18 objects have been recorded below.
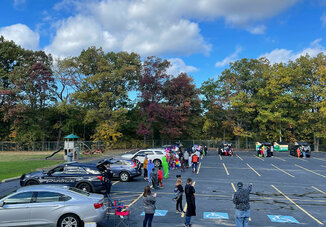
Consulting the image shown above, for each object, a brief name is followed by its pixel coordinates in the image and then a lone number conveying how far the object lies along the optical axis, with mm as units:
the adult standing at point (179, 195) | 11065
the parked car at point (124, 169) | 18312
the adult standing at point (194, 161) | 21969
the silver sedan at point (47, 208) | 8227
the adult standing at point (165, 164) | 19281
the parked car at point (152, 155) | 25484
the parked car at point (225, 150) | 39334
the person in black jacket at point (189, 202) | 9066
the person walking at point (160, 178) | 15986
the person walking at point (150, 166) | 17353
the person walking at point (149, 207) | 8461
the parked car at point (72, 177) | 13348
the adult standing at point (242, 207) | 8039
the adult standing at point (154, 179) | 15538
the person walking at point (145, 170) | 19203
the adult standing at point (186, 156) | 24344
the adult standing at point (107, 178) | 12742
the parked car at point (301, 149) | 37656
